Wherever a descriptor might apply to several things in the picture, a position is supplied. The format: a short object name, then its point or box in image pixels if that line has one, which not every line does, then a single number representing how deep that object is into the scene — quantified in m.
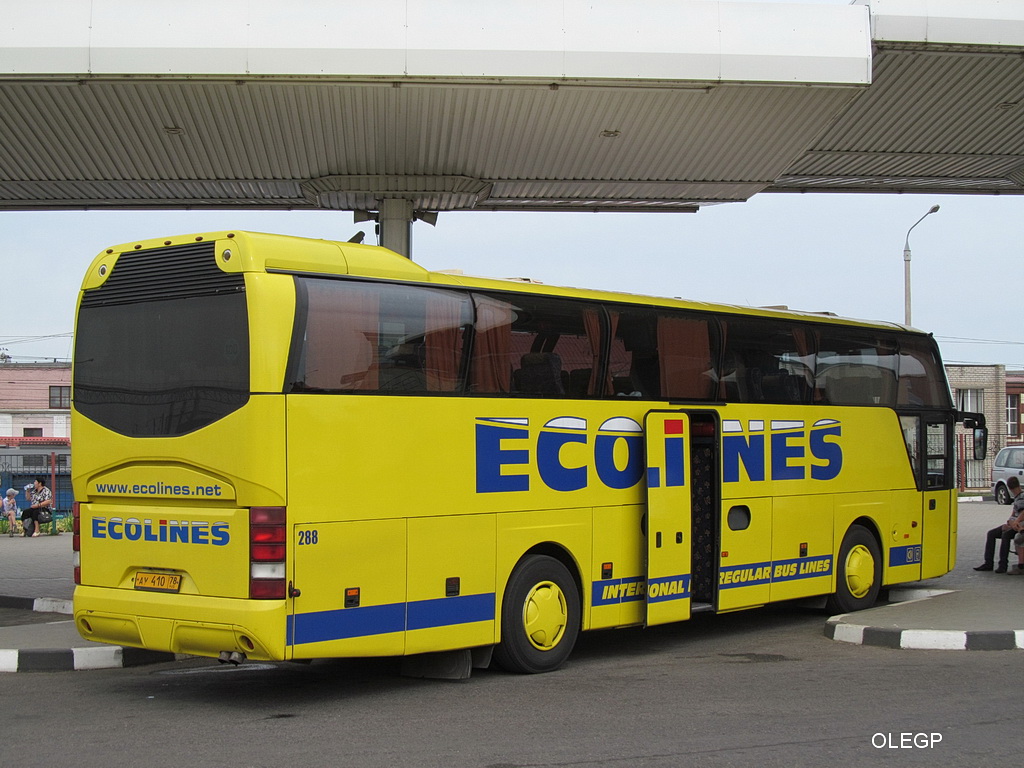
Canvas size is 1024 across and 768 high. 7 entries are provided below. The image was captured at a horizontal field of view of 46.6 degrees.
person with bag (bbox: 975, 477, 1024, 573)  17.35
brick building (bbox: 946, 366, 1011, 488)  62.28
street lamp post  35.25
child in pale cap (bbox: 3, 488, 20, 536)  30.59
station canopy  12.35
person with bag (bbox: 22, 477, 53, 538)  29.38
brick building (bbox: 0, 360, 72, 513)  68.94
